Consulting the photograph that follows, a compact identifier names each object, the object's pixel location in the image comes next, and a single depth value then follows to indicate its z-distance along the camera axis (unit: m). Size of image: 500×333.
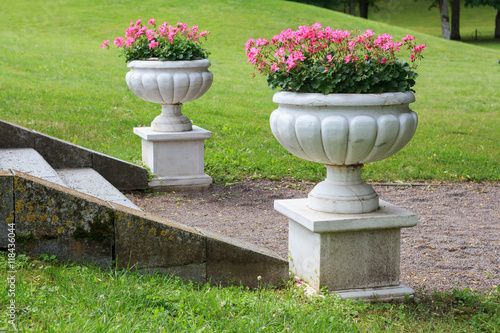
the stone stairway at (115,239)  6.35
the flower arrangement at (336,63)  7.23
